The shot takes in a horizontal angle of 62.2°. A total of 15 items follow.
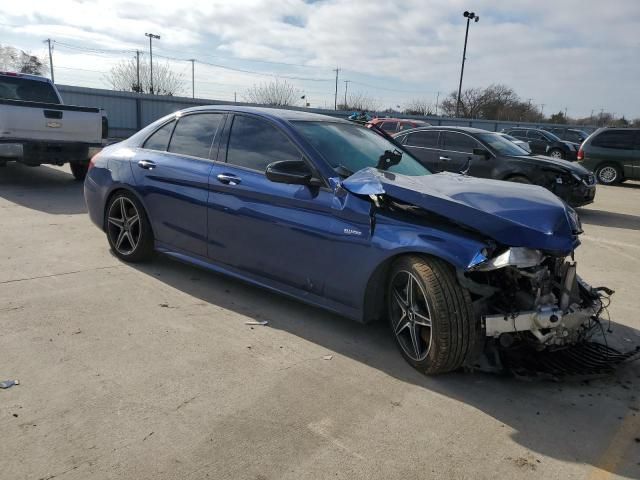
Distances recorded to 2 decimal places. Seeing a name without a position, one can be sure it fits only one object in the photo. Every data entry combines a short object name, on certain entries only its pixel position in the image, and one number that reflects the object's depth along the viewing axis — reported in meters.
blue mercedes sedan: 3.20
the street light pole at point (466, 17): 38.05
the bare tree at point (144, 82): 57.06
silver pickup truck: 9.05
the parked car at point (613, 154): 15.64
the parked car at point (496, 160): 9.60
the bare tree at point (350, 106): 63.97
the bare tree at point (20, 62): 56.25
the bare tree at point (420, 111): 64.94
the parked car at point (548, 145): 22.69
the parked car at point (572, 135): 30.01
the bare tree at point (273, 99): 58.34
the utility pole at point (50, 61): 58.12
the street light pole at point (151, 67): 56.88
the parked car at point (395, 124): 18.64
